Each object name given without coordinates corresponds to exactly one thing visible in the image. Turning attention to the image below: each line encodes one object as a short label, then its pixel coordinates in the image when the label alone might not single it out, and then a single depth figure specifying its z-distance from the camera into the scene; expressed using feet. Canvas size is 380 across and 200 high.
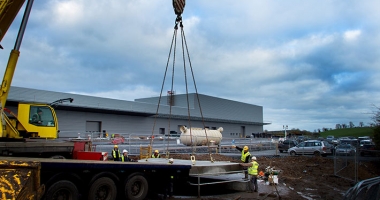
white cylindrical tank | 95.86
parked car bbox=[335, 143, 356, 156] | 53.44
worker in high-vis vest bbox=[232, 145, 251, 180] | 41.81
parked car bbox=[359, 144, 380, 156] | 91.06
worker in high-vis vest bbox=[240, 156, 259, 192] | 39.55
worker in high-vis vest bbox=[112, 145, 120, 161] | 43.49
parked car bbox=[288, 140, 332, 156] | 99.04
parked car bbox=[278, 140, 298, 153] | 117.51
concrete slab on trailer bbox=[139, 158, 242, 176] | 34.37
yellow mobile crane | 34.01
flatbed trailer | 22.67
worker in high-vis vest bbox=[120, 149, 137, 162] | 42.84
